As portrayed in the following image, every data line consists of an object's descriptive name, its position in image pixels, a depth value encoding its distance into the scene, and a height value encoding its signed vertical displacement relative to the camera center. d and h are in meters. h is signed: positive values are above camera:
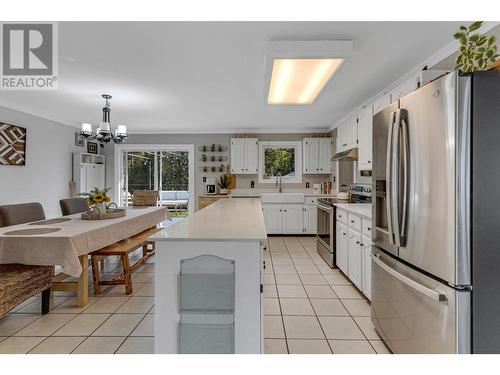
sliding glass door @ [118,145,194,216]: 7.10 +0.37
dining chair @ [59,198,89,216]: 3.93 -0.28
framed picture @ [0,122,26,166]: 4.42 +0.65
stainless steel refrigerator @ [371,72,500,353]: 1.40 -0.14
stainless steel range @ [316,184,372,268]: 3.86 -0.47
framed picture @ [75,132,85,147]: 6.26 +1.00
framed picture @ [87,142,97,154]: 6.55 +0.88
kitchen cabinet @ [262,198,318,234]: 6.10 -0.66
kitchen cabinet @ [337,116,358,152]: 4.22 +0.83
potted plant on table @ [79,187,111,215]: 3.41 -0.16
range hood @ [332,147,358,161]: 4.28 +0.49
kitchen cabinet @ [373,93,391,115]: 3.08 +0.94
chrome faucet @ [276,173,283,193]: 6.77 +0.15
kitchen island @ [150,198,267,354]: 1.66 -0.63
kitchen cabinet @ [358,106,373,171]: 3.61 +0.62
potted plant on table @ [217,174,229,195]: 6.57 +0.06
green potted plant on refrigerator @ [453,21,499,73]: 1.51 +0.71
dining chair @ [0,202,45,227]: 3.04 -0.31
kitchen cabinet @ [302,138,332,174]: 6.43 +0.71
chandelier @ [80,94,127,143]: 3.90 +0.77
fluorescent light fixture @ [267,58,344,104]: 2.45 +1.02
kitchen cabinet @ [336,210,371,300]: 2.75 -0.68
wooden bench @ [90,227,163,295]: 3.04 -0.78
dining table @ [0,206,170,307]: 2.44 -0.50
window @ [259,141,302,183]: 6.76 +0.55
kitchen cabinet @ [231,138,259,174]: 6.53 +0.71
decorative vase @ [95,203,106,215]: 3.43 -0.26
